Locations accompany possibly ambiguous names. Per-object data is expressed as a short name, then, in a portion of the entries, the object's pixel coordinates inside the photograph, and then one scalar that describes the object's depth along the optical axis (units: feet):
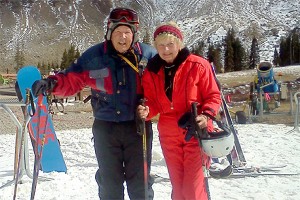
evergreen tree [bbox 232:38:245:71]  201.98
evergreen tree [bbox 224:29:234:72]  199.62
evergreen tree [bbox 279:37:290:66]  201.98
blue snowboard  17.71
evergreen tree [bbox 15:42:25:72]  254.72
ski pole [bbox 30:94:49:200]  10.52
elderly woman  9.69
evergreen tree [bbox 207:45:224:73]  195.17
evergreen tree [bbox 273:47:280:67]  209.05
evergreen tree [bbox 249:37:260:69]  212.23
